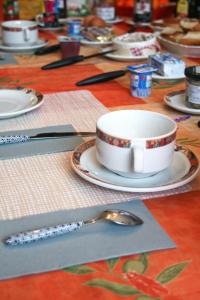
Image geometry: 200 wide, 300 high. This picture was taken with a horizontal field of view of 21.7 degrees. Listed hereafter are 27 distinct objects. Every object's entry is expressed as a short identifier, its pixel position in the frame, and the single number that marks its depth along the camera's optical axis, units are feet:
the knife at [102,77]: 4.14
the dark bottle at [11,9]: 6.95
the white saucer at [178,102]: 3.44
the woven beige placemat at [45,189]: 2.30
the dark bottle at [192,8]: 6.73
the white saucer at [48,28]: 6.51
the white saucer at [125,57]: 4.84
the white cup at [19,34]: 5.41
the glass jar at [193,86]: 3.40
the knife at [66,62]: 4.63
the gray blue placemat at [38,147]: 2.84
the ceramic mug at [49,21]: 6.50
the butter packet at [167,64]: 4.20
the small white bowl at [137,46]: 4.87
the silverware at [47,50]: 5.24
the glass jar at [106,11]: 6.86
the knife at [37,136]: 2.95
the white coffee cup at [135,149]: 2.31
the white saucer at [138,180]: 2.35
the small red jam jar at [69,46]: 4.96
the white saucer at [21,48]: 5.36
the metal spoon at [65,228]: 1.99
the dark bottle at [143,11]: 6.58
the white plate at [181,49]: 4.95
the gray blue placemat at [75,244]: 1.89
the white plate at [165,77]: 4.19
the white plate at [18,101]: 3.35
